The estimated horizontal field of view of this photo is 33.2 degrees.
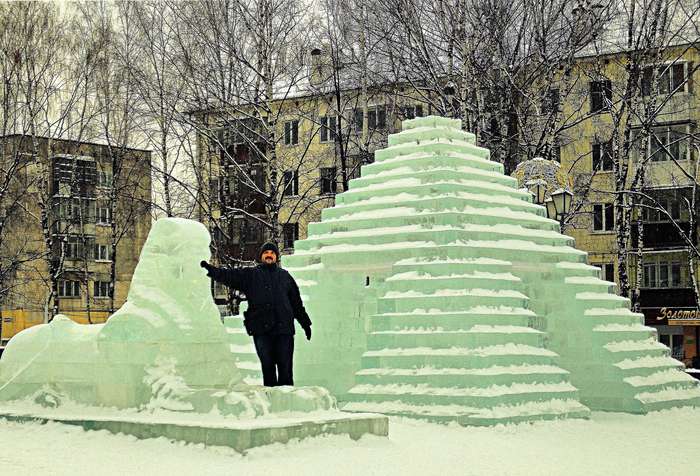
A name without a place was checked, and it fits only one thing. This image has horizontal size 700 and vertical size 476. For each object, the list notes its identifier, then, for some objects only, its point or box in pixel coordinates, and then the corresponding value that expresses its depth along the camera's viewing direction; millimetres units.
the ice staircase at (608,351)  16500
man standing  12242
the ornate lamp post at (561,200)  20219
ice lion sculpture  11695
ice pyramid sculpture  14805
